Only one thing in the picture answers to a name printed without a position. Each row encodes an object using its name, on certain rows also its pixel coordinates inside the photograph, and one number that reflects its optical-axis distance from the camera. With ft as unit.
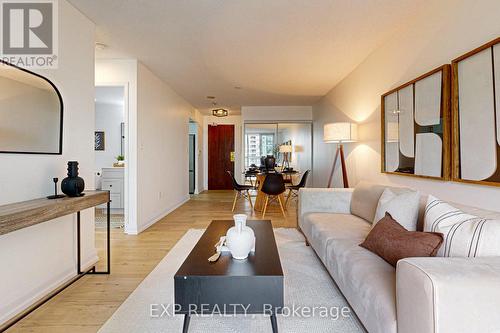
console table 4.98
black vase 7.05
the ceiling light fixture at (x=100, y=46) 10.62
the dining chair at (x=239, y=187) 18.40
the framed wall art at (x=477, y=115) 5.45
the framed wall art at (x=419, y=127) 6.84
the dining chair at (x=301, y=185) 17.89
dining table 18.07
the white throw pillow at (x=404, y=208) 6.35
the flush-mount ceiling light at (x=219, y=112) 21.35
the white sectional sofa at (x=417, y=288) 3.14
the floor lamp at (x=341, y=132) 12.11
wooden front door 28.71
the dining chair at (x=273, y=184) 16.08
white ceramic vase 5.24
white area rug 5.52
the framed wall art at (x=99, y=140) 20.51
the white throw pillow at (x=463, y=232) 4.05
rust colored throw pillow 4.66
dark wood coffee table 4.50
